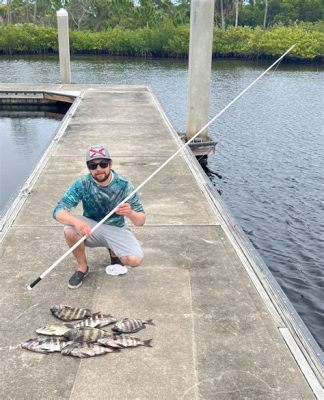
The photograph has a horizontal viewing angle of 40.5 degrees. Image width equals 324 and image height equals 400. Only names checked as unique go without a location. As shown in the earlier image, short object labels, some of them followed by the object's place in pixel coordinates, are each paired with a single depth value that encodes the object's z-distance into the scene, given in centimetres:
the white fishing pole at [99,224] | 527
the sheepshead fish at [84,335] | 474
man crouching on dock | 537
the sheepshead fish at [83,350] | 459
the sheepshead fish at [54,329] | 486
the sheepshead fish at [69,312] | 515
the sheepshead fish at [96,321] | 497
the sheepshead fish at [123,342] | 469
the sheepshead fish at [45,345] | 468
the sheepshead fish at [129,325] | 491
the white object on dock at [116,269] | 615
